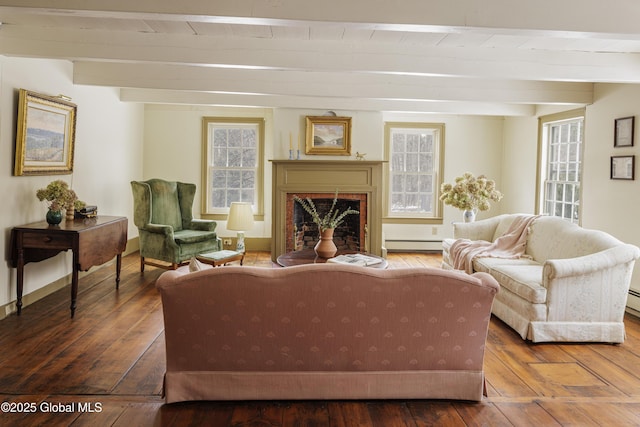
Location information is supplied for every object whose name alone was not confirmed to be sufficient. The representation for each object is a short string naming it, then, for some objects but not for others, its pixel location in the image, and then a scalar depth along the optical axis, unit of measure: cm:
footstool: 536
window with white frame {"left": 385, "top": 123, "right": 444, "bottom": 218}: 805
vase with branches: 457
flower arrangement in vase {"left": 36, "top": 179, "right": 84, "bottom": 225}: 442
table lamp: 708
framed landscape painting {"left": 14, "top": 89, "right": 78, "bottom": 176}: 431
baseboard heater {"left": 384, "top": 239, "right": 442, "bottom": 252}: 804
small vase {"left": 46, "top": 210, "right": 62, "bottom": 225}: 440
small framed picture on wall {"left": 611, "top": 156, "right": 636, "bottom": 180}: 475
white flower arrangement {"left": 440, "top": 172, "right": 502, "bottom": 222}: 634
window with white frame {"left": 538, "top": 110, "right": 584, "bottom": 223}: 602
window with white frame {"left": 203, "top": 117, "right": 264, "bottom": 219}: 784
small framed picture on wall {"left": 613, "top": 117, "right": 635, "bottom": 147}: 479
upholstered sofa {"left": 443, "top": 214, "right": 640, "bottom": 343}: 377
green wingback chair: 581
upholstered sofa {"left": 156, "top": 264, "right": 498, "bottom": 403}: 255
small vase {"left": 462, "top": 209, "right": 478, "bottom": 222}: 643
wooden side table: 419
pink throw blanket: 520
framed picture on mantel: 702
